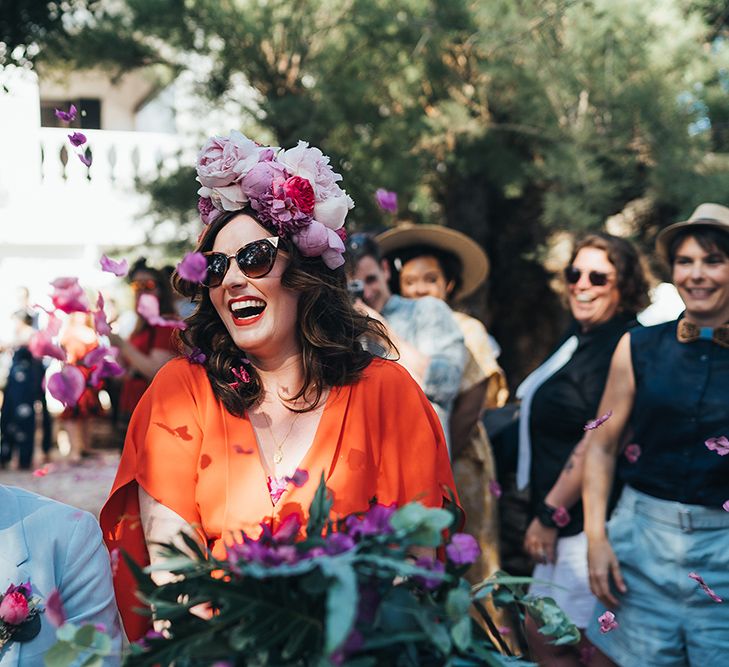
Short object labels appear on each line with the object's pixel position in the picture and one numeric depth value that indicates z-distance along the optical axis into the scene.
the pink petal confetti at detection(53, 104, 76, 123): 2.32
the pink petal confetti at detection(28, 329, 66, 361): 1.81
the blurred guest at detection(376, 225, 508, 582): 4.78
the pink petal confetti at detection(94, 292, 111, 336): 1.89
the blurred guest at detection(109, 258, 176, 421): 6.00
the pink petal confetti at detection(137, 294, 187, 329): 2.04
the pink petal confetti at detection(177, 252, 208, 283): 2.00
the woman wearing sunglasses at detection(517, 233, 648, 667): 4.00
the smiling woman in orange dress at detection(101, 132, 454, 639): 2.40
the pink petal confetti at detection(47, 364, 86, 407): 1.85
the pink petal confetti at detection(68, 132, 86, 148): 2.26
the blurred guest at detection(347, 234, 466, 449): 4.34
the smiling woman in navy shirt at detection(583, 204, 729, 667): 3.20
